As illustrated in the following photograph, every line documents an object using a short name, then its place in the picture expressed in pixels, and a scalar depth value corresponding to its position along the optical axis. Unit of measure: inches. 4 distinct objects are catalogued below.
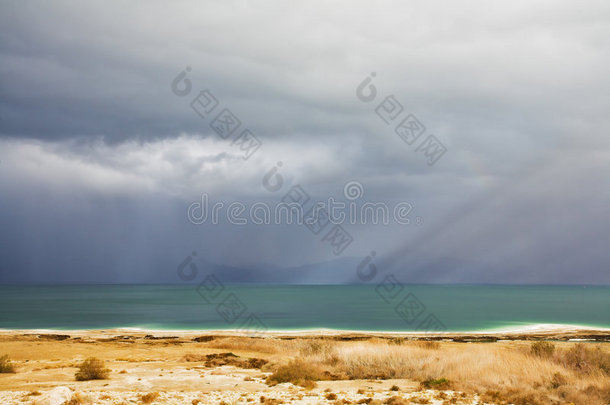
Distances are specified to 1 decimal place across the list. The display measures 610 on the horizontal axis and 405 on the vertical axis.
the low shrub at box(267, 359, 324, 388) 691.4
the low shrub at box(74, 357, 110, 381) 732.7
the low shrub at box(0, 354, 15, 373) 833.5
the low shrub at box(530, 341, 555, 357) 823.1
